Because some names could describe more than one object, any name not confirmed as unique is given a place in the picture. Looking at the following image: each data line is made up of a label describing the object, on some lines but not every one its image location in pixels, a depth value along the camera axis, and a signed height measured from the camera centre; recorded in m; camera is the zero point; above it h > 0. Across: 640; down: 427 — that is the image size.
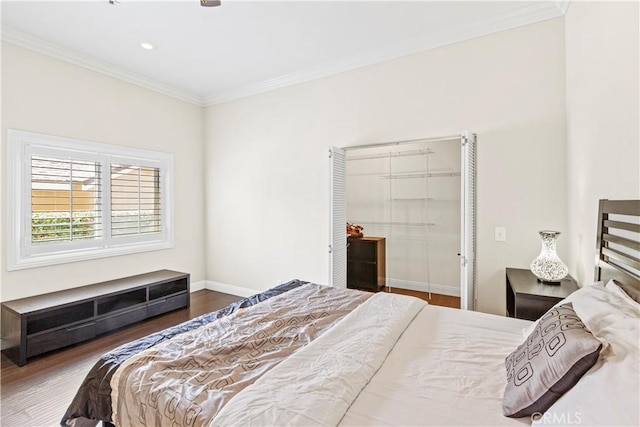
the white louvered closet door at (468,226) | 2.78 -0.13
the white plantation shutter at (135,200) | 3.92 +0.17
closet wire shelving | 4.53 +0.22
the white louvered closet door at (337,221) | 3.50 -0.10
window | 3.12 +0.16
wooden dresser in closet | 4.48 -0.73
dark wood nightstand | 2.15 -0.58
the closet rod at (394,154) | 4.51 +0.88
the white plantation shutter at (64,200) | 3.24 +0.15
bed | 1.00 -0.67
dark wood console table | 2.76 -1.02
